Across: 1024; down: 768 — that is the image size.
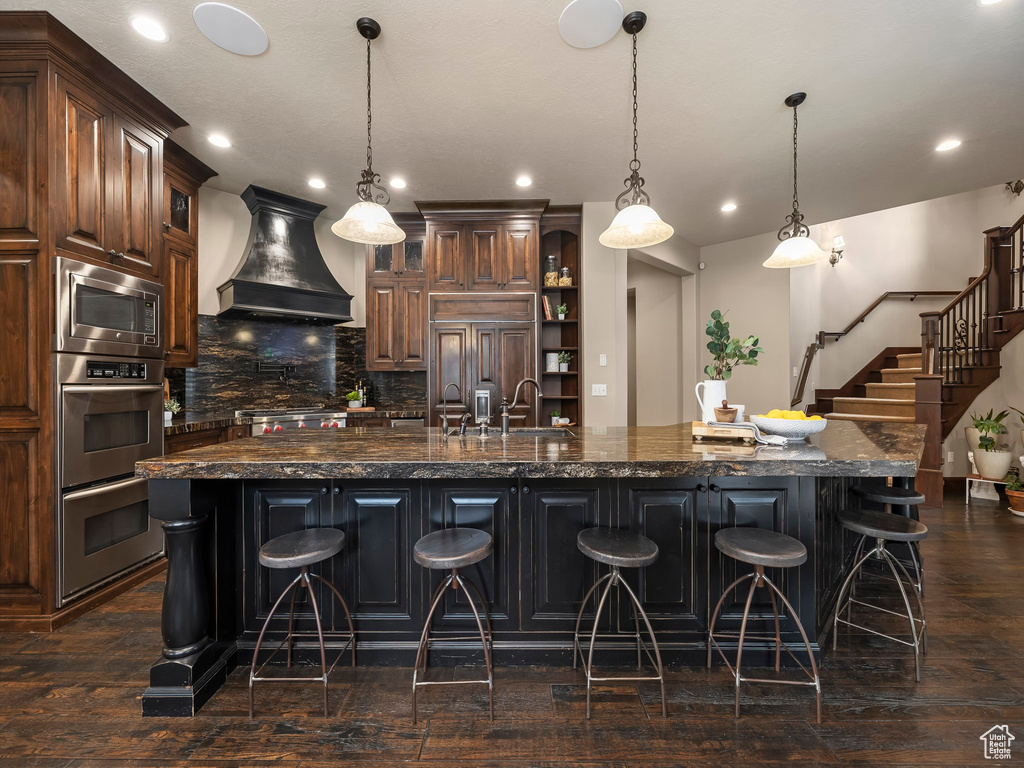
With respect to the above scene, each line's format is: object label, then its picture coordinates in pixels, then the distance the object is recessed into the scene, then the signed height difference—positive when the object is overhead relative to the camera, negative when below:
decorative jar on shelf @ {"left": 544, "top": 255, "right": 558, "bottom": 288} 4.53 +1.23
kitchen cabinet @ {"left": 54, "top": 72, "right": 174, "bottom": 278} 2.26 +1.24
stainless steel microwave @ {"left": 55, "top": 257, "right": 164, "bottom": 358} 2.24 +0.45
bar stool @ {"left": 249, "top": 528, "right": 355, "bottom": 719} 1.50 -0.61
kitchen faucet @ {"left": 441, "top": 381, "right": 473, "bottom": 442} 2.24 -0.23
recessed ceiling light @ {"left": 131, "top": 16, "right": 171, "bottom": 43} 2.15 +1.88
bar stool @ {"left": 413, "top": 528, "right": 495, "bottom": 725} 1.49 -0.60
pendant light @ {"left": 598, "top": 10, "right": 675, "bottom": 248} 2.13 +0.84
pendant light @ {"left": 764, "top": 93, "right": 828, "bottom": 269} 2.83 +0.89
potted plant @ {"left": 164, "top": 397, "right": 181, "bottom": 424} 3.22 -0.16
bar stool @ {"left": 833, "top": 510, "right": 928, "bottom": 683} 1.80 -0.65
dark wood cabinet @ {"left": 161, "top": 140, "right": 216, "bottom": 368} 3.43 +1.17
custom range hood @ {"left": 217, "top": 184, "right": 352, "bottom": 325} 3.98 +1.16
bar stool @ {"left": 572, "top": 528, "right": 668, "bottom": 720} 1.50 -0.61
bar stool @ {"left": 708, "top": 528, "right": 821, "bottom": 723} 1.51 -0.62
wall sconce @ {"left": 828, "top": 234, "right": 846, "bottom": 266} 6.31 +2.00
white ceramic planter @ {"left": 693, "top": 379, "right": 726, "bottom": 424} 2.29 -0.06
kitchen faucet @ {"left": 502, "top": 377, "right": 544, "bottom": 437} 2.27 -0.20
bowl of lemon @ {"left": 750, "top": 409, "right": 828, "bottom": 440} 1.80 -0.18
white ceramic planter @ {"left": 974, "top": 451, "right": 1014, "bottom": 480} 4.21 -0.83
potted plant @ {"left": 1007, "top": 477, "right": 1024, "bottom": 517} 3.80 -1.04
